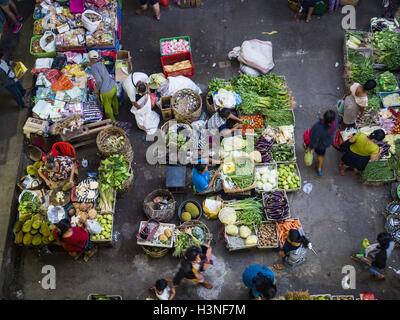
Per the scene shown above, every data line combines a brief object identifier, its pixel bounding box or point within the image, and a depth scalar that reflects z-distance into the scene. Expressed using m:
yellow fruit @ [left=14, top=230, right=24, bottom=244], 7.95
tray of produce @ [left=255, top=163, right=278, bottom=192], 8.31
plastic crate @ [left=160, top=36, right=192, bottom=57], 9.78
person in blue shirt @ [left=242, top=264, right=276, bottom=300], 6.68
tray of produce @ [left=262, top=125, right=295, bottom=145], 8.74
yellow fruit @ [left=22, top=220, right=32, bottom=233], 7.91
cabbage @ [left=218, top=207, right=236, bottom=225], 8.04
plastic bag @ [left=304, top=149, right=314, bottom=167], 8.46
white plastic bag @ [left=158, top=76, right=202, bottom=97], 9.13
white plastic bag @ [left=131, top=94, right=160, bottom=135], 8.77
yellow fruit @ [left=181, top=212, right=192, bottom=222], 8.16
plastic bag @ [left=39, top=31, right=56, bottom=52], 9.77
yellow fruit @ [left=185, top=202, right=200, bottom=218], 8.27
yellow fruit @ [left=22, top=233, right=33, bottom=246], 7.87
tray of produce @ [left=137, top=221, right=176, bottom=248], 7.89
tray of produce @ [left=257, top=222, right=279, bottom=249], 7.94
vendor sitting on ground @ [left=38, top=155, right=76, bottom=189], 8.37
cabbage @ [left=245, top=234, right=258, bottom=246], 7.89
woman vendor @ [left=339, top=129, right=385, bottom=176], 7.79
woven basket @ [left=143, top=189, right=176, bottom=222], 8.13
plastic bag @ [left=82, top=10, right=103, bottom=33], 9.68
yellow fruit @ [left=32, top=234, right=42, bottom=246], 7.84
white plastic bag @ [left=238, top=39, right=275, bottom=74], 9.62
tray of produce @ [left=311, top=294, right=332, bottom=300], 7.41
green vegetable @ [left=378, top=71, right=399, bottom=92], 9.27
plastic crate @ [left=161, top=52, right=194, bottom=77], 9.68
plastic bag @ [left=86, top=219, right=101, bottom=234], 7.72
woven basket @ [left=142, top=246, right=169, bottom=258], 7.95
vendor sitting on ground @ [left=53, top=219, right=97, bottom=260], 7.21
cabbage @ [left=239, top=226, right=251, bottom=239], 7.95
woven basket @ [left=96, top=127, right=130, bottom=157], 8.52
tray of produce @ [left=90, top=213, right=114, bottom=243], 7.93
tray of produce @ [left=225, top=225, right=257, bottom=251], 7.91
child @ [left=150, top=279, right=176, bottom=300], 6.99
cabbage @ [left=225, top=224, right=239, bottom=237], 7.96
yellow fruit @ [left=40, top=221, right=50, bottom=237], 7.80
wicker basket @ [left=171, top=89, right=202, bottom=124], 8.92
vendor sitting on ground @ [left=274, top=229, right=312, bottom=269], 7.10
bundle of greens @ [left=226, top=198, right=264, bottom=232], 8.07
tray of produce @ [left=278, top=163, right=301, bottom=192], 8.41
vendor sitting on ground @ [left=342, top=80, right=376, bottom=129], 8.39
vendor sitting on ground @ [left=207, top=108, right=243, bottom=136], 8.64
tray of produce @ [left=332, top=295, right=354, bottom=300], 7.43
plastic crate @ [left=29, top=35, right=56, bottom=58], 9.77
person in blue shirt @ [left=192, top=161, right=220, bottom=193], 7.94
